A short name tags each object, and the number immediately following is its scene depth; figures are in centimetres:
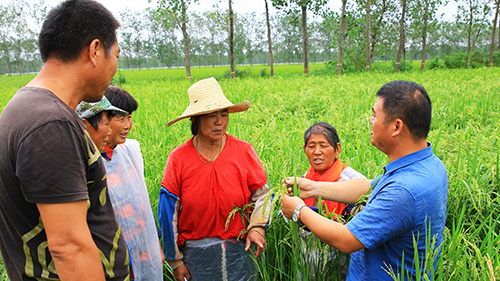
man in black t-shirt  82
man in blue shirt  108
